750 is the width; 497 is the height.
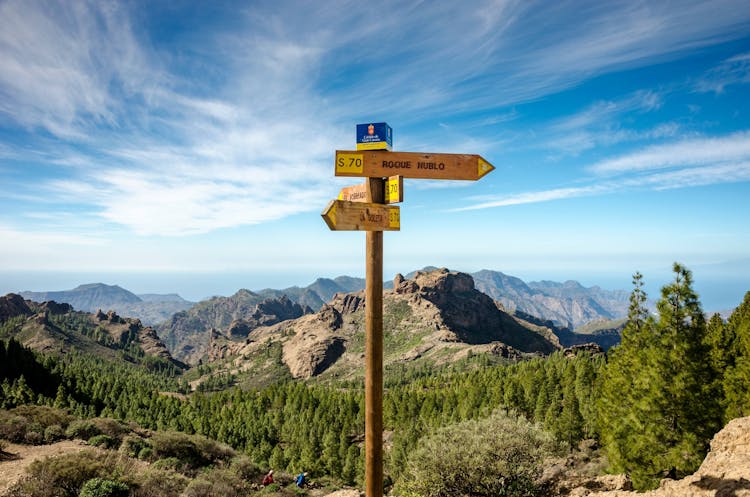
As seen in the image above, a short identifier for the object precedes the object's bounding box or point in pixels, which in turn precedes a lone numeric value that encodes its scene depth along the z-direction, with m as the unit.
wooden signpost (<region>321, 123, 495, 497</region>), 7.16
